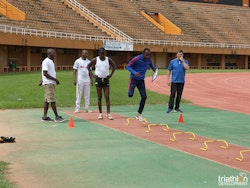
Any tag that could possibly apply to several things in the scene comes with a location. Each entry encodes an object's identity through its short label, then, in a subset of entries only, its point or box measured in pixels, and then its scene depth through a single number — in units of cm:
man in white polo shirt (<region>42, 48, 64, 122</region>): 1132
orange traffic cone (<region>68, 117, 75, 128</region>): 1069
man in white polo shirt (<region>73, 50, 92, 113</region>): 1346
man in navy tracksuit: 1157
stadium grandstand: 4256
